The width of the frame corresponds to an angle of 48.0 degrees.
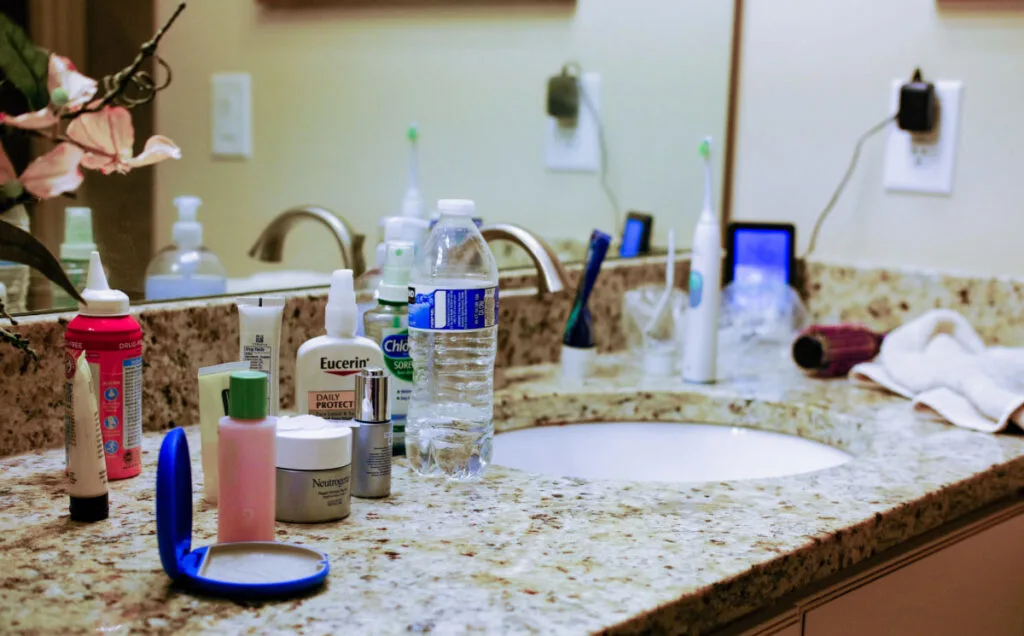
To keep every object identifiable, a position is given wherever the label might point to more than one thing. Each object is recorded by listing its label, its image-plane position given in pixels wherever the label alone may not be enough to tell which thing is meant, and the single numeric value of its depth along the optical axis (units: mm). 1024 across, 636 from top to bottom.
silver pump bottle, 919
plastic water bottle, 1000
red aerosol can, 893
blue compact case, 725
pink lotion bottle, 794
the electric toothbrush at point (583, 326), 1423
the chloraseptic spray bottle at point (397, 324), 1059
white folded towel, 1257
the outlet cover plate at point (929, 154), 1622
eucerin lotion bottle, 978
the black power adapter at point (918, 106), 1624
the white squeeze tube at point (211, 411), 914
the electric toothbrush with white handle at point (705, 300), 1438
